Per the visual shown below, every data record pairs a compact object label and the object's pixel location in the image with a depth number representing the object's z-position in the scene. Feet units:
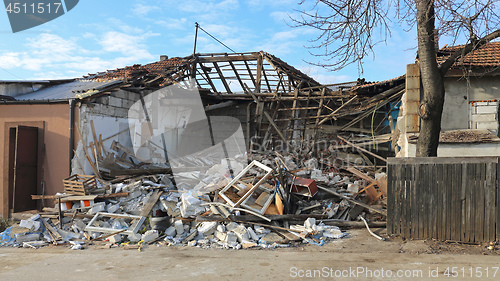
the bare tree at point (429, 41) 22.84
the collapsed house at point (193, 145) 28.86
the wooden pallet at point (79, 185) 31.65
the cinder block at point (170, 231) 26.68
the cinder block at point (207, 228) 26.12
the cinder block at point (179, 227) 26.81
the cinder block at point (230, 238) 24.67
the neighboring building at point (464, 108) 33.86
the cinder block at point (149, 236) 25.95
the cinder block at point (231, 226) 25.80
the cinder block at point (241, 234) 24.89
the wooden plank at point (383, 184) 31.65
